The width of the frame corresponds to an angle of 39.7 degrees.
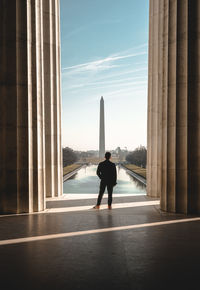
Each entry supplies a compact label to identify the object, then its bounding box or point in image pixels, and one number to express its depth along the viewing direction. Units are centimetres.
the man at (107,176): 1054
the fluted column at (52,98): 1441
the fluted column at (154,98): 1446
